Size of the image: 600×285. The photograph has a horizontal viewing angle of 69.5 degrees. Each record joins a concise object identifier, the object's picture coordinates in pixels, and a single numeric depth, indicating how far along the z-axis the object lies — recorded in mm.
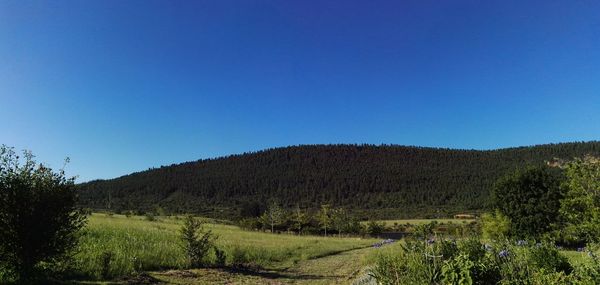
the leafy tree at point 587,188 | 15703
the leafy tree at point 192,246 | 20406
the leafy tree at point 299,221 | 71750
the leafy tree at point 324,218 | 69000
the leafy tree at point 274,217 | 70562
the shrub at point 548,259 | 10492
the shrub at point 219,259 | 20906
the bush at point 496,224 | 30156
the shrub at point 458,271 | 7240
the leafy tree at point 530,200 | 28359
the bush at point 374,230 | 63656
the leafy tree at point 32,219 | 11680
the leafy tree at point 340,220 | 65794
